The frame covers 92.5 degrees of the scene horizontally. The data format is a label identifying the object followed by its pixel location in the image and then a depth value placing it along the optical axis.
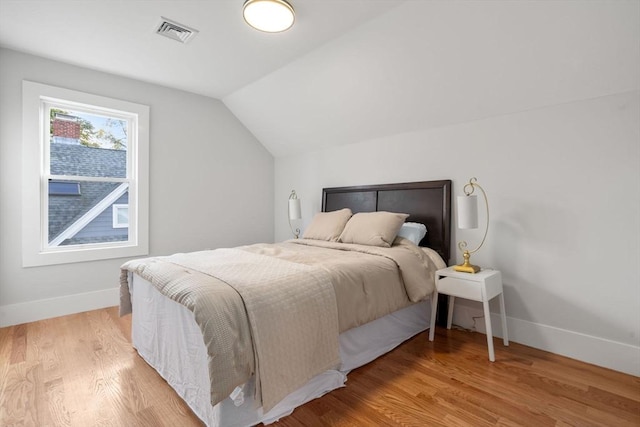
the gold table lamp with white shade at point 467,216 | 2.38
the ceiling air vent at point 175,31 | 2.43
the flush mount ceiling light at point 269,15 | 2.09
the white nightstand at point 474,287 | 2.18
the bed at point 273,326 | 1.41
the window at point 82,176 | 2.97
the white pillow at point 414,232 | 2.87
